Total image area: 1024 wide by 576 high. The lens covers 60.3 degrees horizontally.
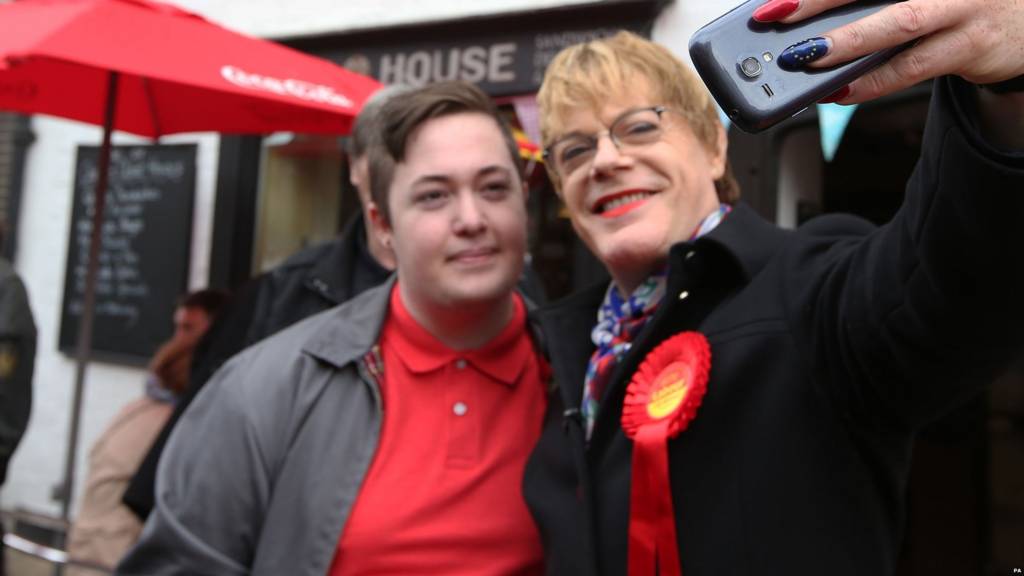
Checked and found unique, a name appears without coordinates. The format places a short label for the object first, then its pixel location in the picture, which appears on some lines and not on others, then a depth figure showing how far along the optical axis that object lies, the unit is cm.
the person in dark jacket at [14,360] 314
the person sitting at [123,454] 332
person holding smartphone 88
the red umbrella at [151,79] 262
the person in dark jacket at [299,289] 250
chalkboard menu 520
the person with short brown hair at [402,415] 162
